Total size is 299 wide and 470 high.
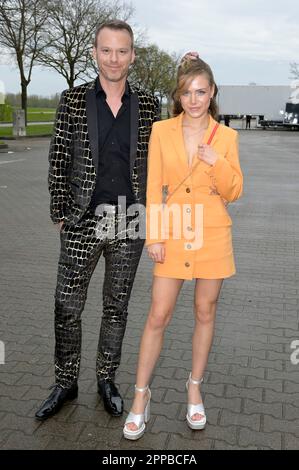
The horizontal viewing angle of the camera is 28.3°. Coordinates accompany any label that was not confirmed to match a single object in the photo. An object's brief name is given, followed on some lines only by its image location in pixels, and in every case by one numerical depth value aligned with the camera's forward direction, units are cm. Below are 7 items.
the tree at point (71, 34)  3534
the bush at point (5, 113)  4228
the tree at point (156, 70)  5284
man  304
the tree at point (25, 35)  2942
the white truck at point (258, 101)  5234
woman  288
